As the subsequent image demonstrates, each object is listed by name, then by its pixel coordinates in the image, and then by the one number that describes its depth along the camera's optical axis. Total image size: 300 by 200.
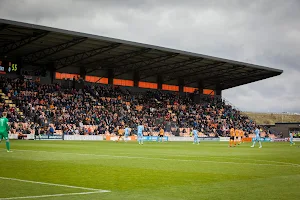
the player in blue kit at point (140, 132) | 45.78
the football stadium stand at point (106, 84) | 54.66
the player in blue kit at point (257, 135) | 44.16
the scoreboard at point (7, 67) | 53.37
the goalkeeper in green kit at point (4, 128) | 24.04
